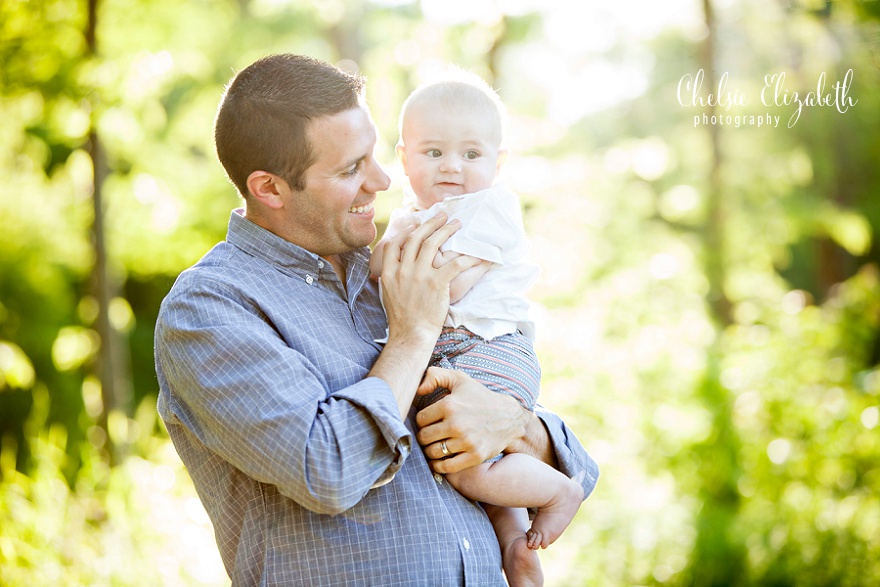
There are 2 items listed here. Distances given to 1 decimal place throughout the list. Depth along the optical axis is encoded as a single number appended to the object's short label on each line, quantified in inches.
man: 82.7
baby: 90.1
